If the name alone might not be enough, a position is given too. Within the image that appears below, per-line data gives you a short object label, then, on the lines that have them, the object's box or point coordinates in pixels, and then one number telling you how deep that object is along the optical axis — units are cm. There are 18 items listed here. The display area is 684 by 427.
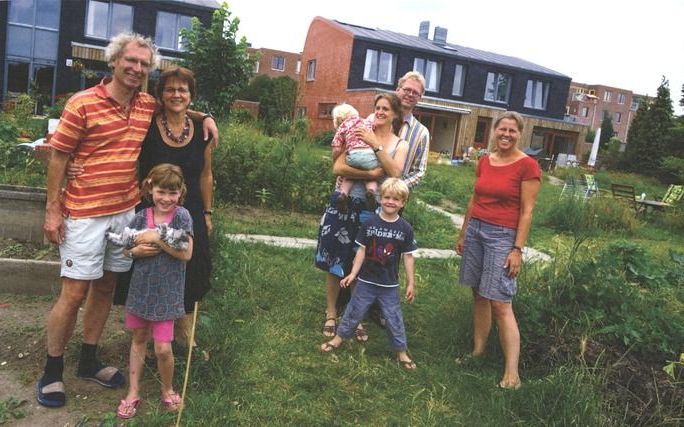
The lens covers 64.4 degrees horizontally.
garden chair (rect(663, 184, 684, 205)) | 1466
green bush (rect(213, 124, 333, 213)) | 838
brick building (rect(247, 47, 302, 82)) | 5328
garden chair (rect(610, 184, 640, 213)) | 1434
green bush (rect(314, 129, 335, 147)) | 2158
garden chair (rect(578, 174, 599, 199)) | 1256
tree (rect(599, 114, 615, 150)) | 5569
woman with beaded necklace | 304
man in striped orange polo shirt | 282
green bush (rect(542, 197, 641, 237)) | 1062
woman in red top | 351
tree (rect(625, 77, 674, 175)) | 2948
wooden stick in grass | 273
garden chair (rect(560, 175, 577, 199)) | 1158
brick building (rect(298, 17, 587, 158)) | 2848
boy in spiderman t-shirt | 378
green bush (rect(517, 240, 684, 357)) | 351
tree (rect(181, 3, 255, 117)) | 991
